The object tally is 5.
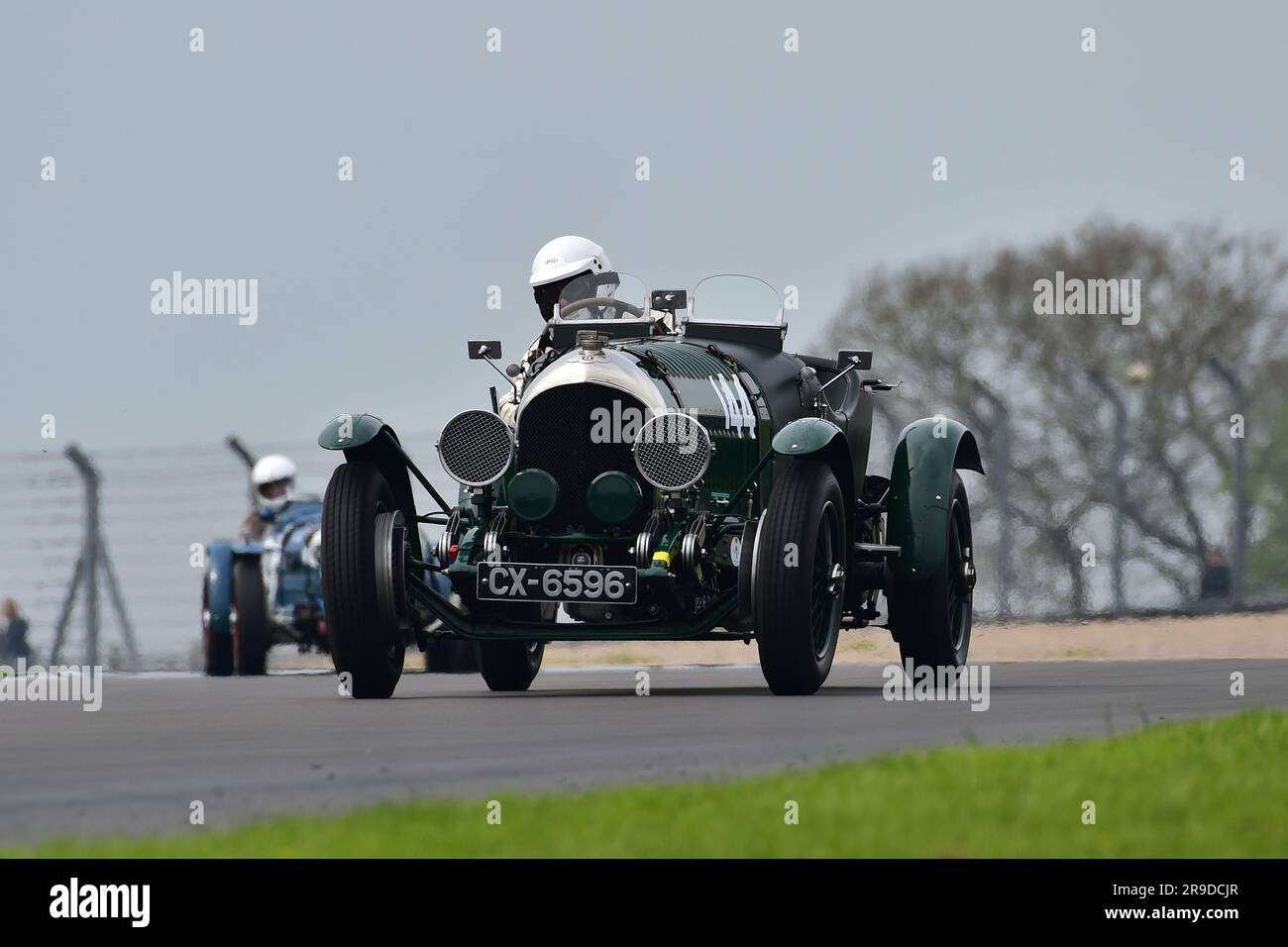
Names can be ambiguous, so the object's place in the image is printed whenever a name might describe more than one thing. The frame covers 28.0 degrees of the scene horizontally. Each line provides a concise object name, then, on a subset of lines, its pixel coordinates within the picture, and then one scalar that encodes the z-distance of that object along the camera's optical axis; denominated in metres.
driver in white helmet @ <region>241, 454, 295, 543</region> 21.23
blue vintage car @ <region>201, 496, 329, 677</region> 18.91
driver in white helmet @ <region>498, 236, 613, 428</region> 14.33
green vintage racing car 12.05
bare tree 23.25
